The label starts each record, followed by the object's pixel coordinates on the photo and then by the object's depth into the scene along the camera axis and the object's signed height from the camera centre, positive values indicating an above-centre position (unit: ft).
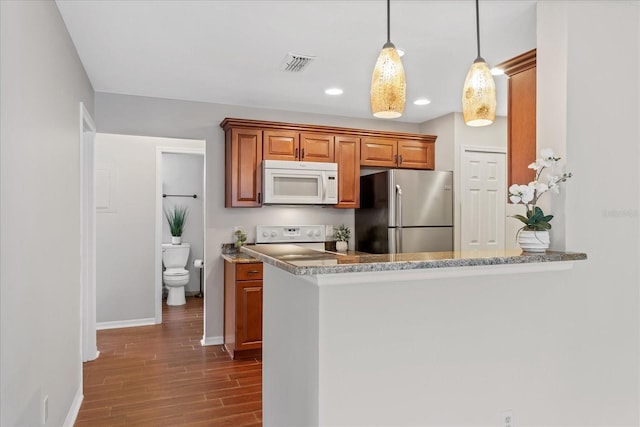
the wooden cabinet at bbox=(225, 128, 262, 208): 13.74 +1.41
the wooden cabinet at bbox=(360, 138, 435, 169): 15.51 +2.16
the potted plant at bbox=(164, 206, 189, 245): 21.17 -0.50
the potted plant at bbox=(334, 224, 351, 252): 15.53 -0.89
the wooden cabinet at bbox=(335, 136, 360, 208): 15.01 +1.47
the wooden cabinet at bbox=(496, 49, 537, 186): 8.21 +1.88
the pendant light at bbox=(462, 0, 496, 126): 5.81 +1.59
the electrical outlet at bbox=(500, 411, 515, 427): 6.53 -3.10
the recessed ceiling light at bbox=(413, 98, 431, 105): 13.79 +3.56
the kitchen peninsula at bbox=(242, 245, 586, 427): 5.55 -1.63
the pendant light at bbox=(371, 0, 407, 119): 5.43 +1.62
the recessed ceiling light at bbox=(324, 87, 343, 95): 12.65 +3.56
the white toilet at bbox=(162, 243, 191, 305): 19.88 -2.75
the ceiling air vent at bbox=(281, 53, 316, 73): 10.16 +3.61
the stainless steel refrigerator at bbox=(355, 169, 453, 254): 14.25 +0.01
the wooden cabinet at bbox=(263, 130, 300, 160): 14.08 +2.19
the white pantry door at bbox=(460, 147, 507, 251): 15.53 +0.49
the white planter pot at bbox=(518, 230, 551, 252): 6.97 -0.45
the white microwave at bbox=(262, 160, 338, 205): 13.80 +0.96
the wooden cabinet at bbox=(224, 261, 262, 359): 12.76 -2.90
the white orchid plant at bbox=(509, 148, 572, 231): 7.06 +0.37
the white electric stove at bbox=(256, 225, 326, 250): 14.87 -0.78
